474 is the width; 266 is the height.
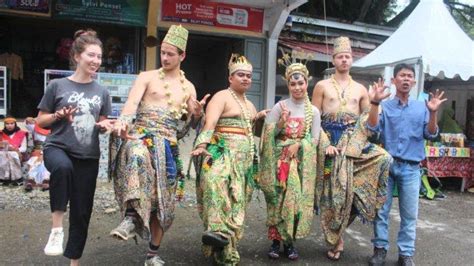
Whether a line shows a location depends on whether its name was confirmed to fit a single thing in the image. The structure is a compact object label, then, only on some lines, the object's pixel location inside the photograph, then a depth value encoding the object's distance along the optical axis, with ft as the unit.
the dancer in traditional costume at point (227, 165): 11.29
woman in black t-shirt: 9.76
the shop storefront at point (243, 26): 29.12
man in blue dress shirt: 12.57
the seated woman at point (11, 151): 20.02
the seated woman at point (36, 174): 19.79
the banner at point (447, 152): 23.84
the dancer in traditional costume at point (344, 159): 12.85
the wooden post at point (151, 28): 27.91
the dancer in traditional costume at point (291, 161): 12.46
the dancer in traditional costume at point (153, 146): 10.64
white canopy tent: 22.95
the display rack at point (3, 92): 24.72
